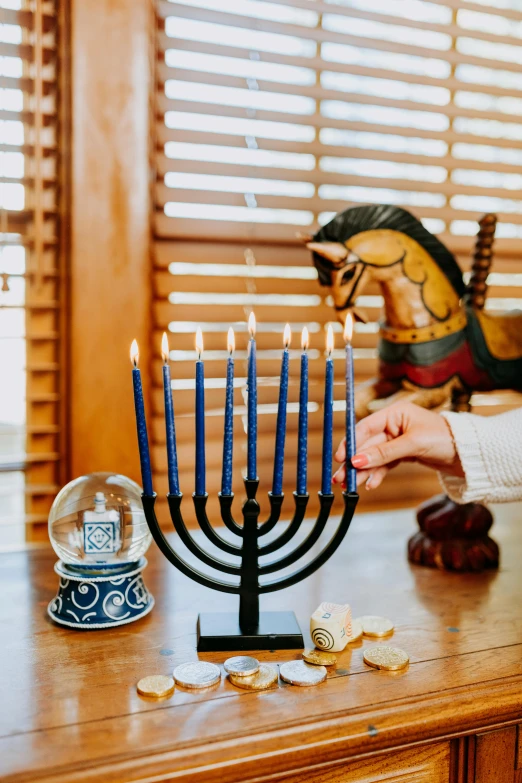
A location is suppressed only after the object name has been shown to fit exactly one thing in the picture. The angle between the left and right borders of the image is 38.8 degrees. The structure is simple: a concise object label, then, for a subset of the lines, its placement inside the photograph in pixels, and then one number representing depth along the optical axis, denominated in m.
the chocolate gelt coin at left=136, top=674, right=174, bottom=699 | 0.79
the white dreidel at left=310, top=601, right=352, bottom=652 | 0.90
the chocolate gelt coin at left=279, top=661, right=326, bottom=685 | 0.83
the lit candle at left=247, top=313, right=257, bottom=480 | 0.87
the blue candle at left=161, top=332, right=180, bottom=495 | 0.86
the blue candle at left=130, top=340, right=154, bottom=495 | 0.85
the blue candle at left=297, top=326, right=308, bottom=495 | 0.89
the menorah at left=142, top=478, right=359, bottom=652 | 0.89
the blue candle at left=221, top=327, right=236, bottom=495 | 0.88
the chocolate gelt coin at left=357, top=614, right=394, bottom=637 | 0.96
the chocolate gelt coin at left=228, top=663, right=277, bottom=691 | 0.82
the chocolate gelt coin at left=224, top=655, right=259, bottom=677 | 0.83
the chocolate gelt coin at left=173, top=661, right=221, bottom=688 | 0.82
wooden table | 0.71
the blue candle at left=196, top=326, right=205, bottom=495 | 0.86
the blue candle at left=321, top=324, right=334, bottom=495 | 0.89
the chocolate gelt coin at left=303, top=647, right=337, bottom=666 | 0.87
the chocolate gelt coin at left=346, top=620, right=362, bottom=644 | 0.94
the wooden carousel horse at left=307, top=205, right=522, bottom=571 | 1.23
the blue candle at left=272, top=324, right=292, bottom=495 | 0.90
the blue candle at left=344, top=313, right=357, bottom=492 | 0.88
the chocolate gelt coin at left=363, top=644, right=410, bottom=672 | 0.87
